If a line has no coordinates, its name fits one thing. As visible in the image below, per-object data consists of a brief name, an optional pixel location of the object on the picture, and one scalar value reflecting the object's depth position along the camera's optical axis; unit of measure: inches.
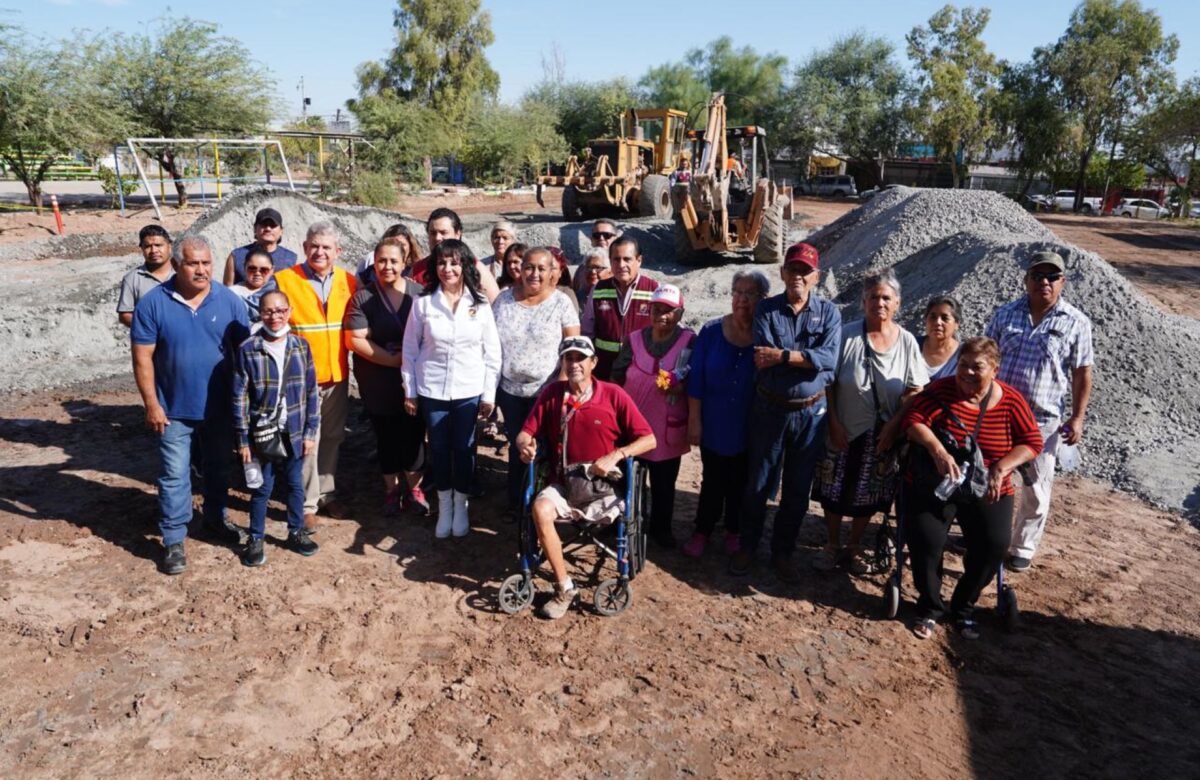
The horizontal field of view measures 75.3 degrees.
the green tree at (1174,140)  1242.6
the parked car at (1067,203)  1374.1
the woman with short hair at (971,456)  144.2
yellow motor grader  780.0
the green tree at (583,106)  1748.3
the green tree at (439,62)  1595.7
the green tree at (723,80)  1843.0
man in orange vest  177.6
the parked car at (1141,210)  1288.1
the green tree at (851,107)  1582.2
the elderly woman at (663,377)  169.8
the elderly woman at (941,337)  162.4
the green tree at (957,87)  1478.8
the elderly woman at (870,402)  158.7
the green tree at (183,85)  966.4
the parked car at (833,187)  1546.5
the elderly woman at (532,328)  177.3
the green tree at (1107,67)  1400.1
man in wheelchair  154.7
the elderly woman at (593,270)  210.8
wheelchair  156.2
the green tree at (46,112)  802.2
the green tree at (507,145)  1449.3
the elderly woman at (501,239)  233.3
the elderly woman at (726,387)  165.6
